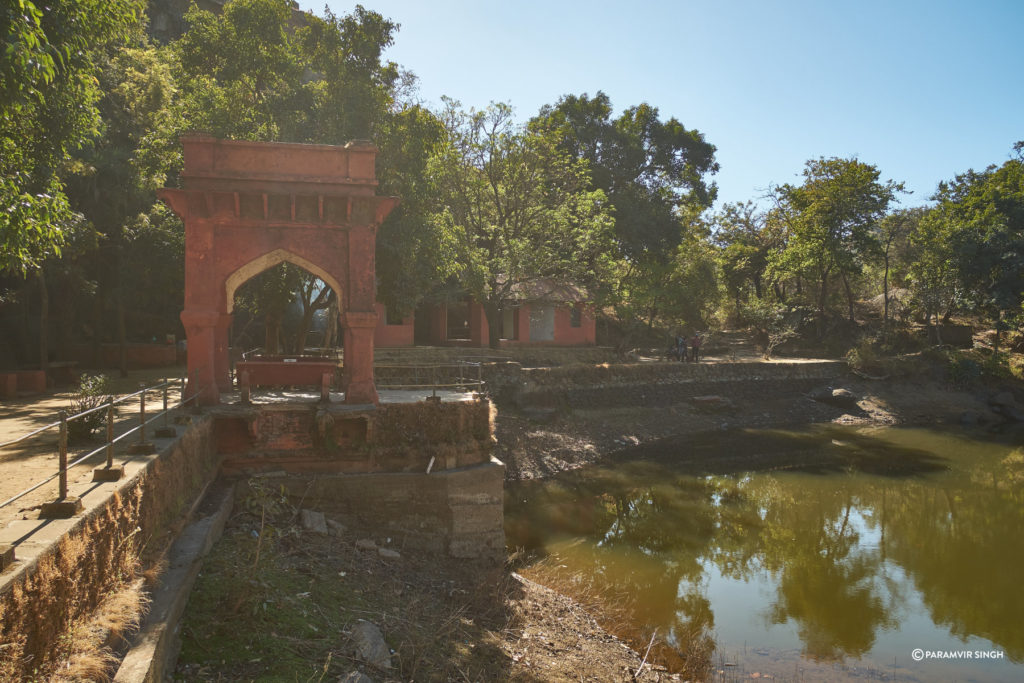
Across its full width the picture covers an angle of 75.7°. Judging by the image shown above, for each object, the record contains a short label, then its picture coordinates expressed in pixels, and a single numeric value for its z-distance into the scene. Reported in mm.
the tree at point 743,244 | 41281
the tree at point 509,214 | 23531
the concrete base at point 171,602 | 4613
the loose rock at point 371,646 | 6652
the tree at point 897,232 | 34312
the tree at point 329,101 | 16422
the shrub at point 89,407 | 8695
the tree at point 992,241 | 29970
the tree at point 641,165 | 35250
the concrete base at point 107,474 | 6055
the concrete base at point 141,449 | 7306
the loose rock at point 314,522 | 9961
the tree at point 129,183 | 17938
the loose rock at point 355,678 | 5898
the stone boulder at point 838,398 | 30109
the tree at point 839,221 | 33312
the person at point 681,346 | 31672
